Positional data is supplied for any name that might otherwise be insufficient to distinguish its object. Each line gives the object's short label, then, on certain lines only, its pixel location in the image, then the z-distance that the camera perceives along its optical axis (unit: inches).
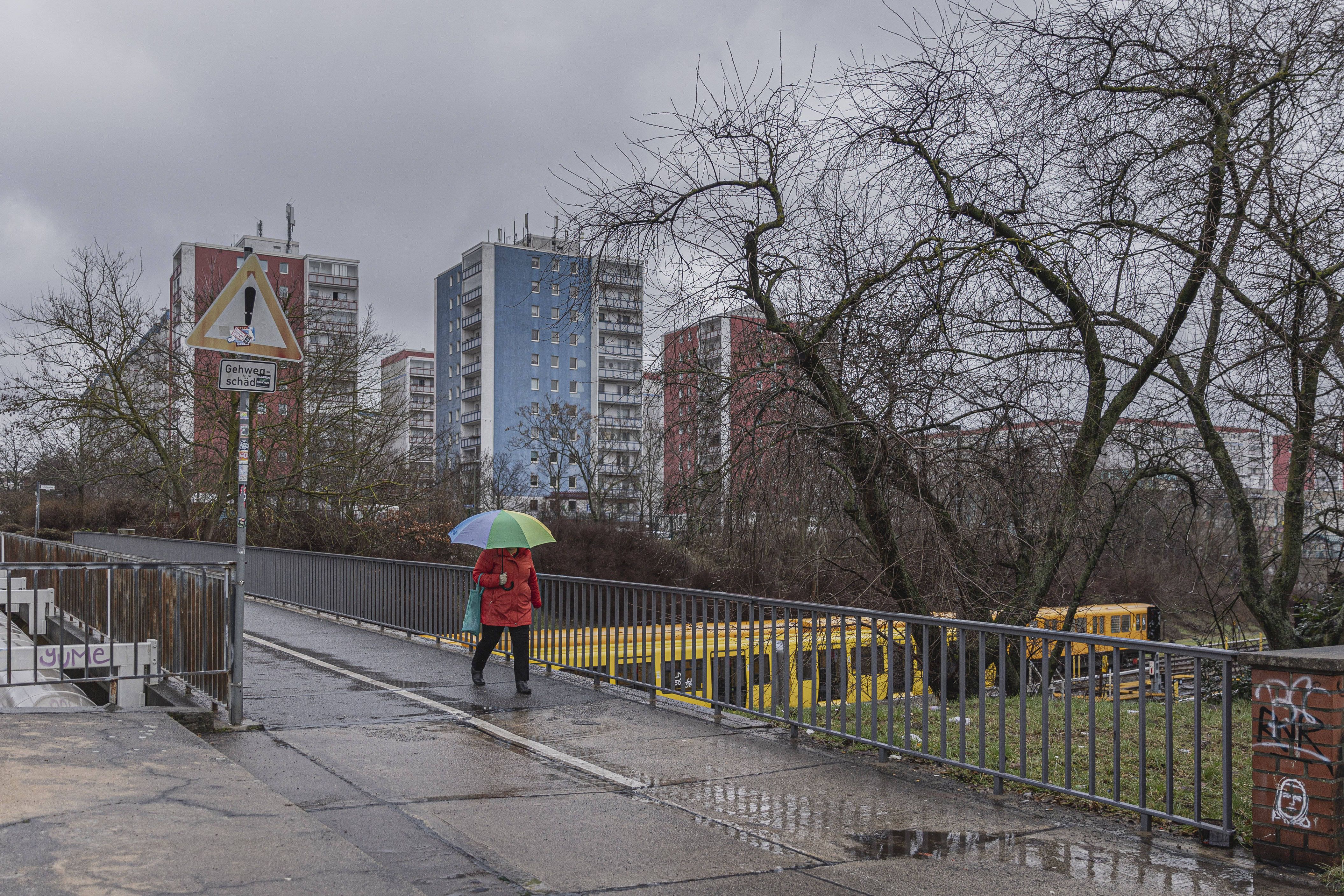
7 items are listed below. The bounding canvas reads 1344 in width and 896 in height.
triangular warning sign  327.3
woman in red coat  404.8
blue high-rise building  3789.4
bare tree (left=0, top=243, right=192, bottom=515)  1272.1
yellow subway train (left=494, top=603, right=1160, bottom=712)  315.3
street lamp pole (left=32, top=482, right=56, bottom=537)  1820.6
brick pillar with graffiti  199.3
